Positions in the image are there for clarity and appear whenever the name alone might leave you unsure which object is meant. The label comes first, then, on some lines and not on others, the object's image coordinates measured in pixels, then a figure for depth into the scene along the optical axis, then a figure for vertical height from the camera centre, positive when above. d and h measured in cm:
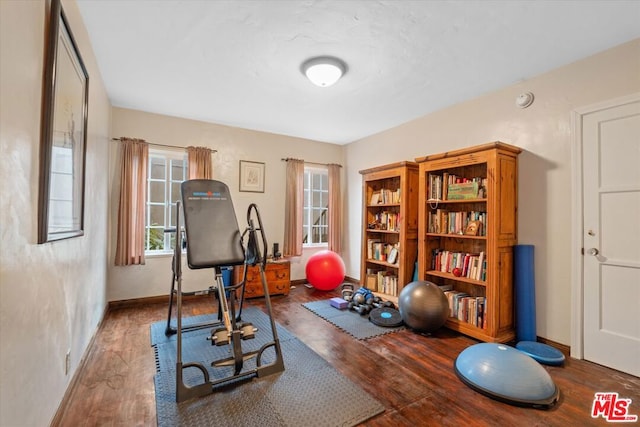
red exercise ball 459 -83
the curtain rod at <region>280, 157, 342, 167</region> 500 +97
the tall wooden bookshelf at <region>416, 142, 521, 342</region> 282 -15
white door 229 -12
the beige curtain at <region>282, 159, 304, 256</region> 494 +10
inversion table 211 -30
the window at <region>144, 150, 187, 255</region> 418 +24
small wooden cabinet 423 -91
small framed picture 465 +63
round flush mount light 262 +134
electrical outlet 186 -95
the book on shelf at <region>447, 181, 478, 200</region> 308 +30
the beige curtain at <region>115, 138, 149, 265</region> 374 +16
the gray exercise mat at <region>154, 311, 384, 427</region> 177 -120
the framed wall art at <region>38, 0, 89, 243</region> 142 +45
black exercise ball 292 -88
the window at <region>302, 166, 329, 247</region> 546 +20
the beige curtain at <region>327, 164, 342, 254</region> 532 +12
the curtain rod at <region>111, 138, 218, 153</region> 402 +96
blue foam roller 279 -71
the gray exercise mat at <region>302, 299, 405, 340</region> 310 -119
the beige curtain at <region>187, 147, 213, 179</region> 416 +75
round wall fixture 290 +118
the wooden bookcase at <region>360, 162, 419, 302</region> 385 -12
